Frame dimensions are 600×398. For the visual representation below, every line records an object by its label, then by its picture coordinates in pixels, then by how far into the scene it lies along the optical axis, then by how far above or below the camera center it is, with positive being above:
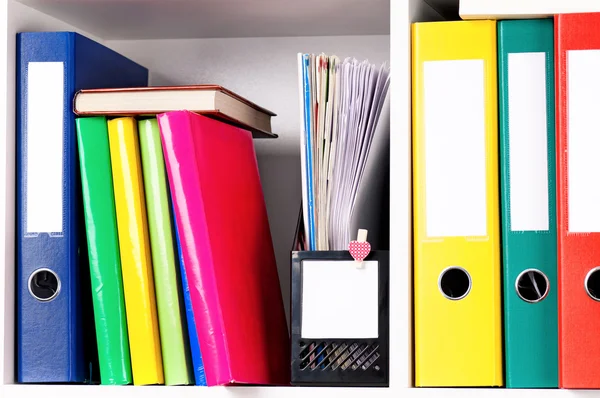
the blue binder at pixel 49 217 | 1.26 +0.01
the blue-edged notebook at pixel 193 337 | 1.24 -0.10
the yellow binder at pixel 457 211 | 1.19 +0.01
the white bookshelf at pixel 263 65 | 1.21 +0.18
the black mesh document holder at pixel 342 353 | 1.22 -0.11
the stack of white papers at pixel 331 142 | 1.26 +0.08
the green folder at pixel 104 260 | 1.24 -0.03
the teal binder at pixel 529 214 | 1.19 +0.01
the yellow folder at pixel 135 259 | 1.23 -0.03
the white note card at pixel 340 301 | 1.23 -0.07
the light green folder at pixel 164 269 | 1.24 -0.04
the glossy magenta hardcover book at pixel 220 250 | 1.22 -0.02
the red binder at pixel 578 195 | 1.17 +0.02
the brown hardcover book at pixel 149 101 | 1.25 +0.12
